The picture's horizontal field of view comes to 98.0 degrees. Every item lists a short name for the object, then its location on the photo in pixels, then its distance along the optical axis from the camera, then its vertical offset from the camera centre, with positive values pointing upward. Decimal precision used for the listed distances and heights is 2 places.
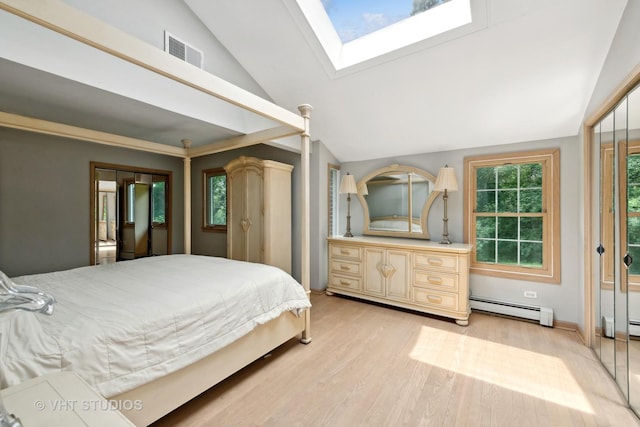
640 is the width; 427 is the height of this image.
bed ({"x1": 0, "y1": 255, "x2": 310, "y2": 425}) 1.17 -0.58
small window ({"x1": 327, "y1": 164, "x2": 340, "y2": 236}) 4.07 +0.26
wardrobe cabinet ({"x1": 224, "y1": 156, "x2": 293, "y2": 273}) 3.62 +0.03
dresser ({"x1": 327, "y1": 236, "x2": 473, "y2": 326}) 2.91 -0.71
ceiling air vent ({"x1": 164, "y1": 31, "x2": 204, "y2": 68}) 2.48 +1.53
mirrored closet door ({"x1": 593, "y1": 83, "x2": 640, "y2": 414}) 1.67 -0.22
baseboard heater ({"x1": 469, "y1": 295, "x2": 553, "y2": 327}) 2.82 -1.05
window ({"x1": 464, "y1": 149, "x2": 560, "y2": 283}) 2.88 -0.02
